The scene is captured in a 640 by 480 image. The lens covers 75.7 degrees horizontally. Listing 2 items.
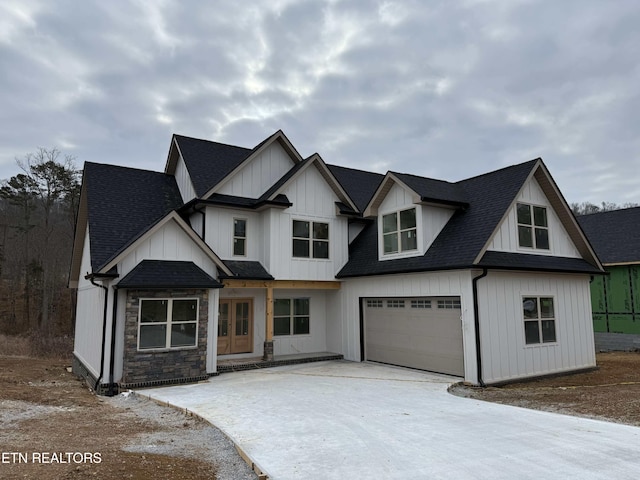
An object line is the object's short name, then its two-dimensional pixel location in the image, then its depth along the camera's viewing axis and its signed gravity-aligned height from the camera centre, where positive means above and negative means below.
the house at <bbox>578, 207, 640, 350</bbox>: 19.22 +0.36
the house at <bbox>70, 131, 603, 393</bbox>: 11.02 +0.83
